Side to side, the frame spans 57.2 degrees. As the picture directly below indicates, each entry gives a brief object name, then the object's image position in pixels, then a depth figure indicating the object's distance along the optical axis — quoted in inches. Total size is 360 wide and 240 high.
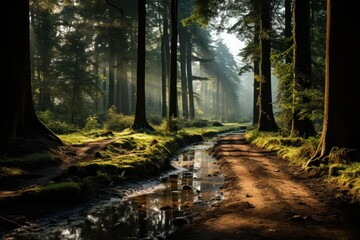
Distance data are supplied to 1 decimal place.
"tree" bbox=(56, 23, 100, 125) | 1129.3
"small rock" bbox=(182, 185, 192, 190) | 364.8
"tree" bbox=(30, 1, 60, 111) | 1148.9
